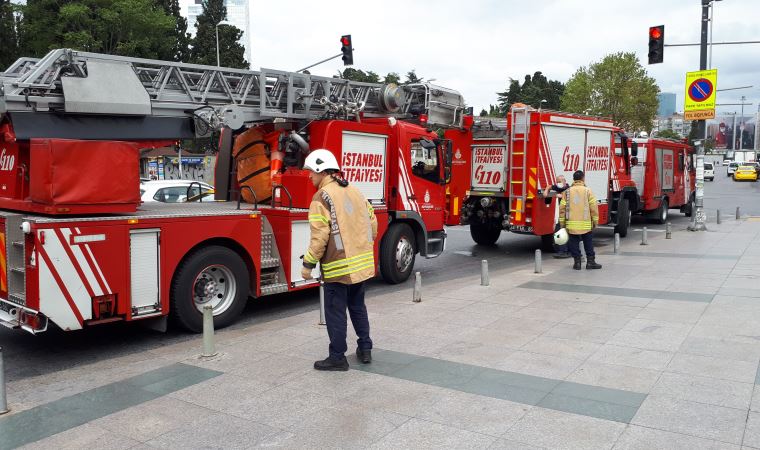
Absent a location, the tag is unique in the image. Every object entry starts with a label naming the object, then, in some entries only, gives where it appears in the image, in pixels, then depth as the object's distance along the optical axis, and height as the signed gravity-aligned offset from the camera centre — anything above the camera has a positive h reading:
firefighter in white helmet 5.42 -0.52
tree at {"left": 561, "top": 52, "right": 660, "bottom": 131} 49.59 +7.82
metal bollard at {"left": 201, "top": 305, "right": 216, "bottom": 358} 5.95 -1.44
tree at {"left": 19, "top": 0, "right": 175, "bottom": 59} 34.72 +9.42
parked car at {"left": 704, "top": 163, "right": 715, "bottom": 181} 59.47 +1.69
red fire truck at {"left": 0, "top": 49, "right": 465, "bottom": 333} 5.94 +0.03
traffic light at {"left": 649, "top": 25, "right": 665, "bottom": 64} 16.68 +3.92
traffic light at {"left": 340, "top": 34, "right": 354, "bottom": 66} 21.23 +4.70
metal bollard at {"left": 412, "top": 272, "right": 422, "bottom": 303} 8.66 -1.44
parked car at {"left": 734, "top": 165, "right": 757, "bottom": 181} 57.28 +1.52
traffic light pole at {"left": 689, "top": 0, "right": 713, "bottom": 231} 16.92 +1.05
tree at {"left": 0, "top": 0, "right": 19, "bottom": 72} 33.75 +8.25
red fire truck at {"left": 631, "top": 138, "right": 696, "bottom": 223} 19.09 +0.43
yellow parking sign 16.23 +2.63
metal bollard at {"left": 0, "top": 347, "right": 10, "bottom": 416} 4.66 -1.63
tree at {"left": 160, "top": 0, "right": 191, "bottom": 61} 49.22 +12.38
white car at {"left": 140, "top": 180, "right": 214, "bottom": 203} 12.49 -0.08
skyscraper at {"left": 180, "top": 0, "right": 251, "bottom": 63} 149.75 +42.72
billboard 151.12 +14.39
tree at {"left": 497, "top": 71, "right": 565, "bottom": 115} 79.44 +12.70
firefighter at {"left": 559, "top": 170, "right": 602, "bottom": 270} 11.33 -0.52
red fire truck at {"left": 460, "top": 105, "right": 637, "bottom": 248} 12.77 +0.46
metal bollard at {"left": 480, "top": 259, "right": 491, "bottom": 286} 9.65 -1.34
